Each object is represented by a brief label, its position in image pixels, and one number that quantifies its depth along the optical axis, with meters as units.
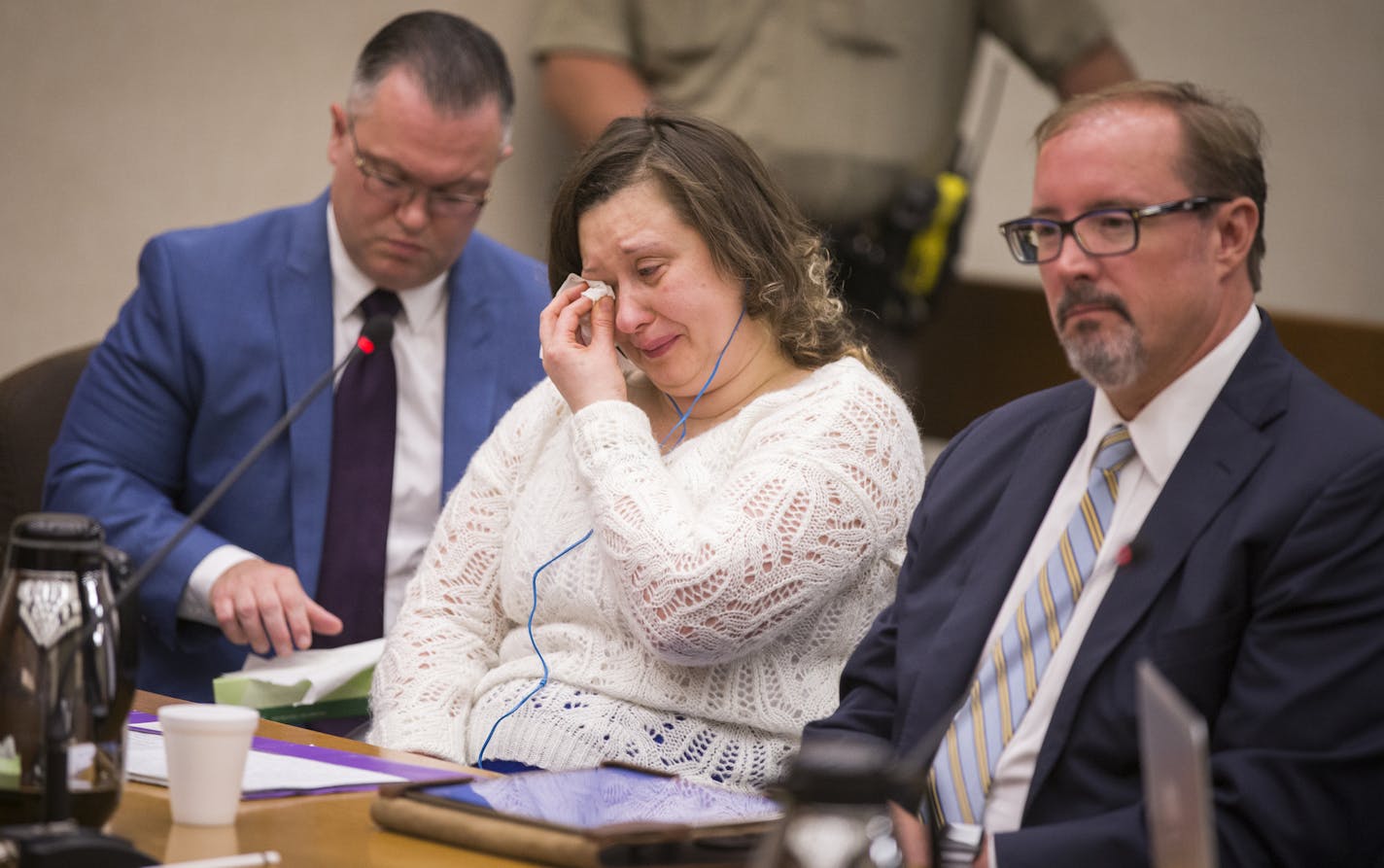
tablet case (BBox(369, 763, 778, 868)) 5.21
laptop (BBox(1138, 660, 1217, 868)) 4.90
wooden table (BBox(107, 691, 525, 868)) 5.24
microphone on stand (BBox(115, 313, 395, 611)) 5.27
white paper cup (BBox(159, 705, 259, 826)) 5.27
